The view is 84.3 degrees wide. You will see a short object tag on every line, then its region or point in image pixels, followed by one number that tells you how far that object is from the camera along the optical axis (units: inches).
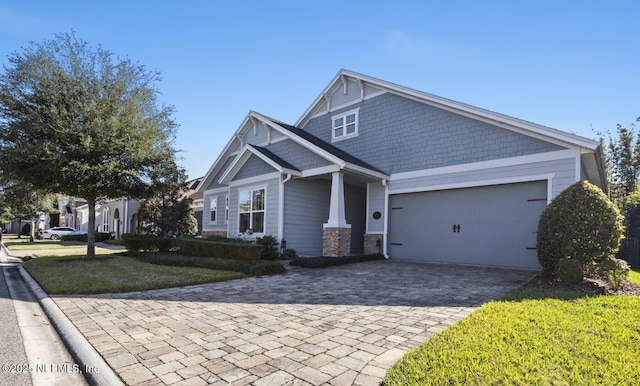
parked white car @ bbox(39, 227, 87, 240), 1318.9
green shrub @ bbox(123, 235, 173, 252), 657.6
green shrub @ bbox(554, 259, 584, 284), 289.3
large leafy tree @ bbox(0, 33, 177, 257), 456.1
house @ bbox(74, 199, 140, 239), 1211.9
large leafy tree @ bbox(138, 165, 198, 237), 773.3
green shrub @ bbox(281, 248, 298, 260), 521.7
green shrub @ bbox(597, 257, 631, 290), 276.4
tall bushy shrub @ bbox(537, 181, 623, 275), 293.1
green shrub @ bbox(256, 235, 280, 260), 495.2
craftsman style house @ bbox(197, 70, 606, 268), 418.0
